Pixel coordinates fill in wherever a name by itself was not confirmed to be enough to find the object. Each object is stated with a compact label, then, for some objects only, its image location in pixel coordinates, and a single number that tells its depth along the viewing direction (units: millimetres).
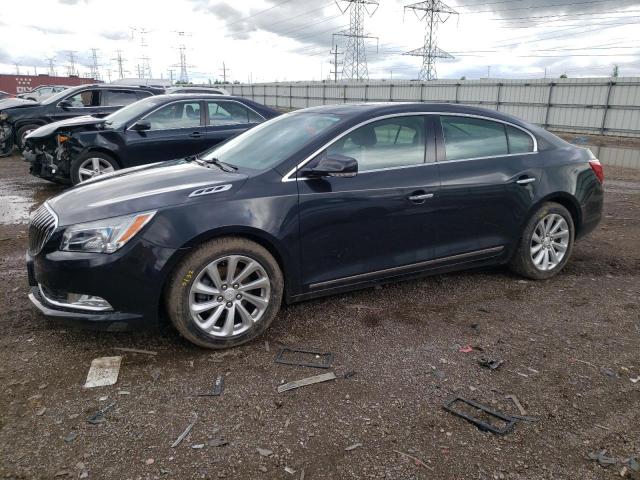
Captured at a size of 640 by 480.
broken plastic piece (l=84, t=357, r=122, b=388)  3143
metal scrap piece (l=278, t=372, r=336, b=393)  3109
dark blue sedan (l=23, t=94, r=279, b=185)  8109
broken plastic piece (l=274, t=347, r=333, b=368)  3383
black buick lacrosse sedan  3262
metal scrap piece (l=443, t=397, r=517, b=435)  2756
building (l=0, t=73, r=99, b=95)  51906
